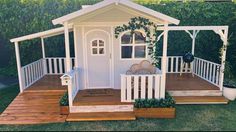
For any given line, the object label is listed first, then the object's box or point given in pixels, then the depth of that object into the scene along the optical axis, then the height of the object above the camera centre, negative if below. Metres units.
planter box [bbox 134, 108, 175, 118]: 5.41 -1.67
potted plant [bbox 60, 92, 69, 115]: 5.59 -1.57
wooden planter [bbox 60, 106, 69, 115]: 5.59 -1.65
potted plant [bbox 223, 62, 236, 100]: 6.55 -1.38
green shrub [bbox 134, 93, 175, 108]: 5.46 -1.46
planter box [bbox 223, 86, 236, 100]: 6.55 -1.47
